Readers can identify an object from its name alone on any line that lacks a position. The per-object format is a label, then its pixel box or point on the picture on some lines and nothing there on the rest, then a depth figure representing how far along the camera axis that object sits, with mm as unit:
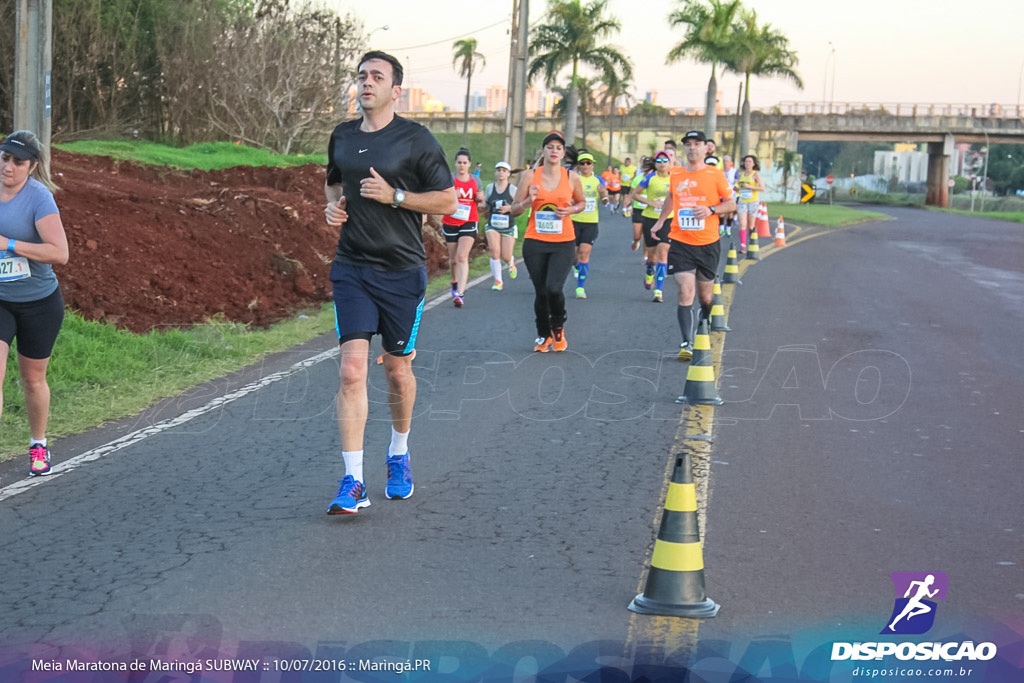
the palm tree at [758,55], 65375
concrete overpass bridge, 88312
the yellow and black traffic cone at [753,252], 25297
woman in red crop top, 16003
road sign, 45975
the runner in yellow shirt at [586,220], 16359
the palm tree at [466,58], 86062
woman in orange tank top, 12273
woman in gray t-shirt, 7059
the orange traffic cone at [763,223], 32594
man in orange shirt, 12141
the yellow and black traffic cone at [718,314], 12860
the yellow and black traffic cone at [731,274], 19719
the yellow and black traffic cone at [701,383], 9969
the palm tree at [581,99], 69062
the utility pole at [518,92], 30688
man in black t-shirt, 6441
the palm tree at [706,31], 62969
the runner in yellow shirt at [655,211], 17312
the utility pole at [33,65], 13008
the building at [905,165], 186000
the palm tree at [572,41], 62375
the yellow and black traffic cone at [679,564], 5020
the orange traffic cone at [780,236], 30884
